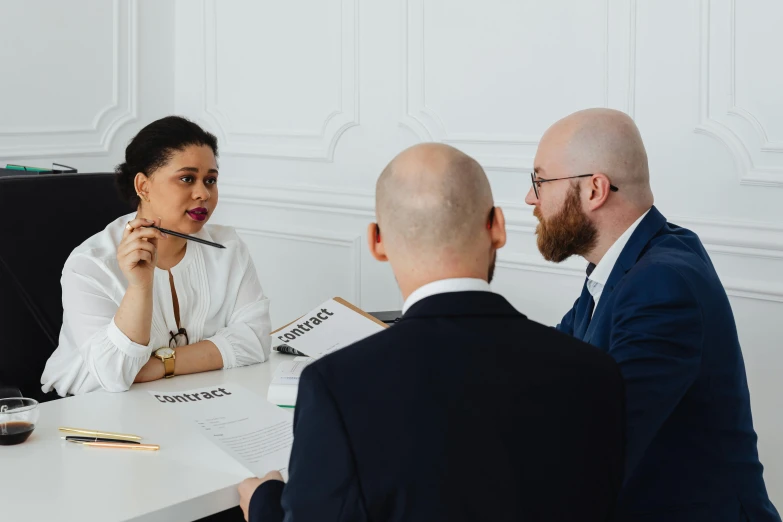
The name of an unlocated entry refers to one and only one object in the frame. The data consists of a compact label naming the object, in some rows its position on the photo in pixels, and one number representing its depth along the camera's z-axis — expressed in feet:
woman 6.66
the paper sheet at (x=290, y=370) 6.39
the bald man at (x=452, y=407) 3.30
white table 4.52
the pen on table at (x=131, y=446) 5.26
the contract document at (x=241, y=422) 5.19
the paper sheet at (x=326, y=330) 6.85
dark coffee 5.24
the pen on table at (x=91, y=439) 5.34
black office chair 7.57
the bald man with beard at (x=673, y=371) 4.96
